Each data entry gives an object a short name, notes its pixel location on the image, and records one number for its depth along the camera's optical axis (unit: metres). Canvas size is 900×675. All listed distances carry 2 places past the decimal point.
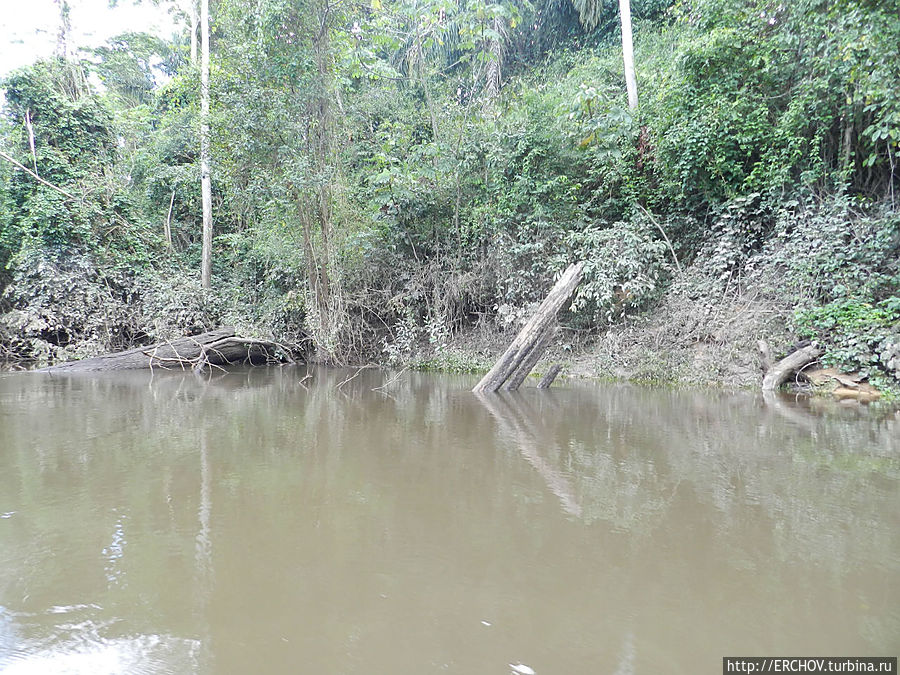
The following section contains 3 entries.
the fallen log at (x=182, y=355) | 10.92
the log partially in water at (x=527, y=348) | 7.74
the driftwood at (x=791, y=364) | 7.59
